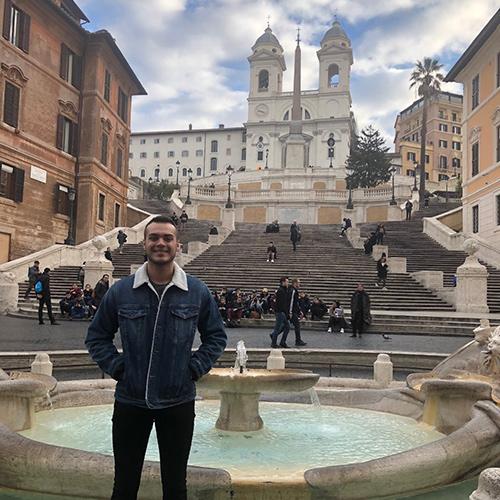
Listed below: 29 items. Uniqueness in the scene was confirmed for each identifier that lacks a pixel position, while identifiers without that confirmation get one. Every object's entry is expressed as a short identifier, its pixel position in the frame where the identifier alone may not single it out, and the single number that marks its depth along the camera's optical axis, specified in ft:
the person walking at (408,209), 140.05
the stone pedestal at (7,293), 66.39
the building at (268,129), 309.83
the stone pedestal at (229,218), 140.05
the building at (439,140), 318.24
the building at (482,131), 99.35
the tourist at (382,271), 75.63
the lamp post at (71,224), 96.12
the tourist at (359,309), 50.00
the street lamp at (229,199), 141.70
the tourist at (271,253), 92.64
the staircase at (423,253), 79.66
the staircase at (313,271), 71.92
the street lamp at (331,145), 292.40
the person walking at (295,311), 42.75
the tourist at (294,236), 100.96
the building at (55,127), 93.42
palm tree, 209.23
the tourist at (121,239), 103.40
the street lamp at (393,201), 156.35
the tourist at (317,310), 58.85
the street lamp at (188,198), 158.74
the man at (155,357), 9.20
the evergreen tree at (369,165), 221.46
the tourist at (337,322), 54.39
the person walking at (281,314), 41.50
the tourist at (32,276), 72.19
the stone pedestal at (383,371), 26.53
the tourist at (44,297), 53.78
